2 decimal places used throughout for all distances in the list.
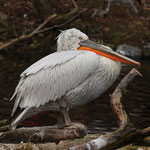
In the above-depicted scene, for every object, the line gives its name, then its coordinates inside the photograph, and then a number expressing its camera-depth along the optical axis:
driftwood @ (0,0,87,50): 23.89
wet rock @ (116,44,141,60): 22.52
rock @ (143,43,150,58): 22.76
